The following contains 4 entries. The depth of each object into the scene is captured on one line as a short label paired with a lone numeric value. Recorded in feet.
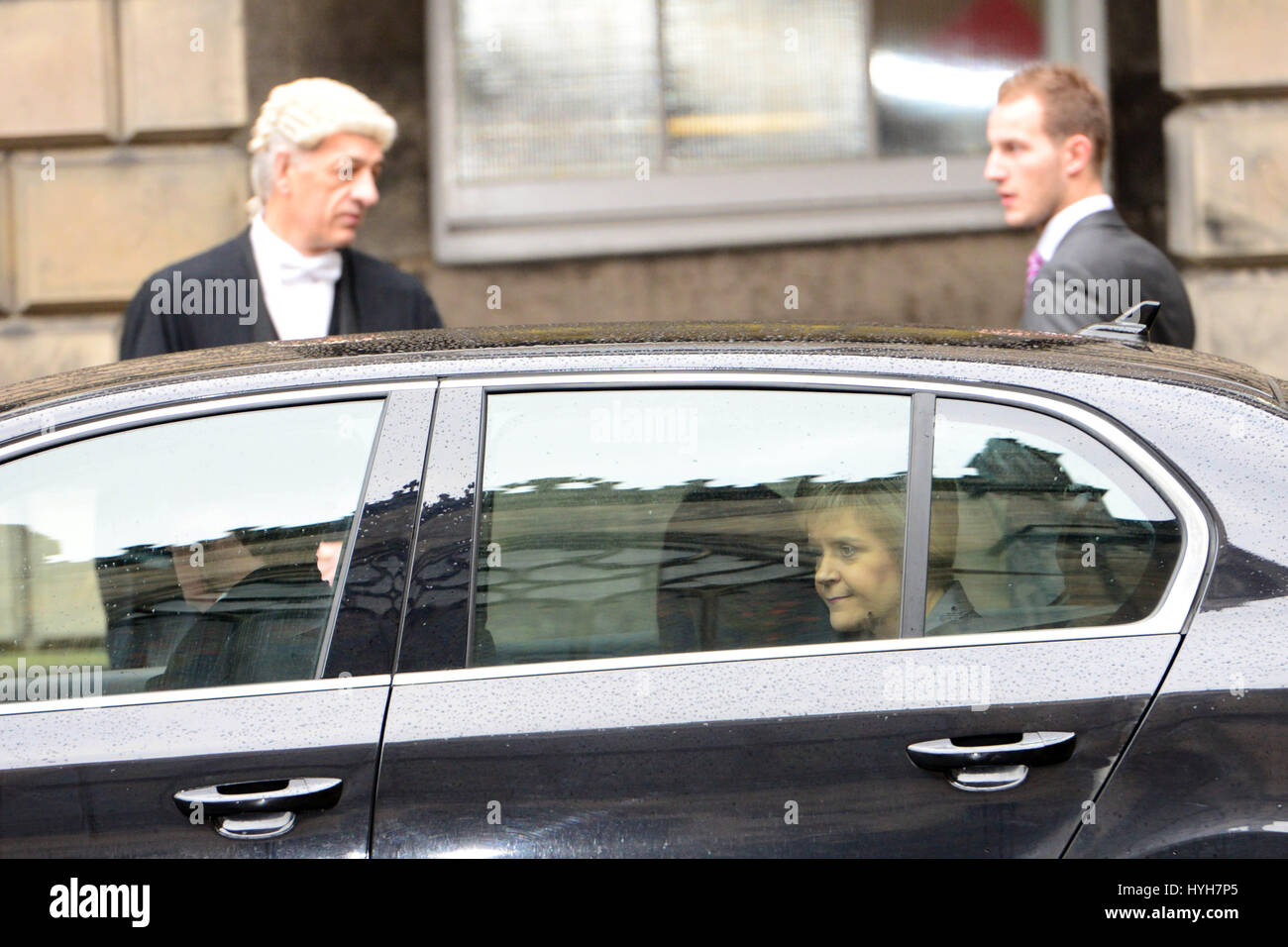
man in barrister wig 26.04
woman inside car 14.75
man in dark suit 23.21
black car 14.06
